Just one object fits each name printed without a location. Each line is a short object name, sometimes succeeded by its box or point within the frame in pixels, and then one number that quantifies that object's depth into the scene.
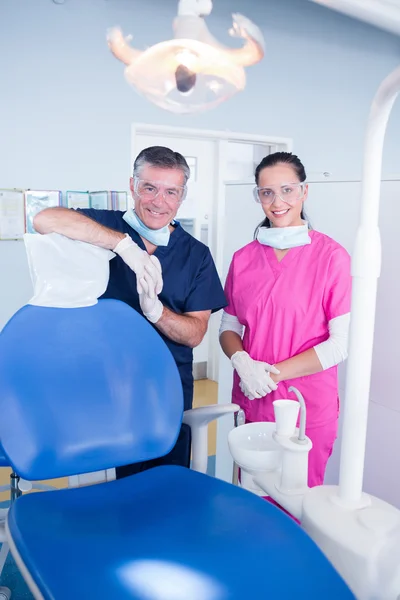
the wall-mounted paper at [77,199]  3.08
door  3.54
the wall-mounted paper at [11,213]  2.94
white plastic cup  0.80
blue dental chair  0.69
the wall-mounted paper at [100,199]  3.12
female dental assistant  1.33
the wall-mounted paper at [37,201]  2.98
